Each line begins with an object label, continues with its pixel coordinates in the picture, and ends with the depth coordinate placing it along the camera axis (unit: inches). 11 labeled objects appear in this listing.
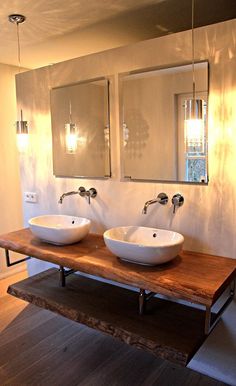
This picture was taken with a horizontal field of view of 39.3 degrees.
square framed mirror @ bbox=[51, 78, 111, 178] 98.7
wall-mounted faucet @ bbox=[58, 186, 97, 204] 102.6
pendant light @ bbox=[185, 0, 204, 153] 73.2
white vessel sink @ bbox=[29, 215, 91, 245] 87.1
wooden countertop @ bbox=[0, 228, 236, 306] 63.2
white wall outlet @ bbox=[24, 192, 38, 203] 121.3
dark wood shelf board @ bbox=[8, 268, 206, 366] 68.6
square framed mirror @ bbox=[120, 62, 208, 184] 78.7
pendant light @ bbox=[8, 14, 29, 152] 103.3
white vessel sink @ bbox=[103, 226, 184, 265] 69.7
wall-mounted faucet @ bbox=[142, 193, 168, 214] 85.5
